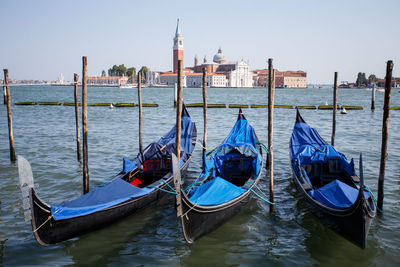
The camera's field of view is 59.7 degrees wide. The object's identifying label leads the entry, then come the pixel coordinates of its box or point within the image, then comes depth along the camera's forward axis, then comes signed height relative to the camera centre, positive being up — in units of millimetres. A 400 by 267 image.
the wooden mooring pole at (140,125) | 9750 -836
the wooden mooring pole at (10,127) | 8594 -836
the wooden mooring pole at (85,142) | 6168 -842
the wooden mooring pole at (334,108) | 9750 -286
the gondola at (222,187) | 4637 -1468
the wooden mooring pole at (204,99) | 9484 -81
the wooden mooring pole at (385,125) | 5434 -416
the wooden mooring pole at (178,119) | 6137 -411
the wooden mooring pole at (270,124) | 5955 -477
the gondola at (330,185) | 4285 -1399
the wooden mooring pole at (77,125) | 9075 -802
